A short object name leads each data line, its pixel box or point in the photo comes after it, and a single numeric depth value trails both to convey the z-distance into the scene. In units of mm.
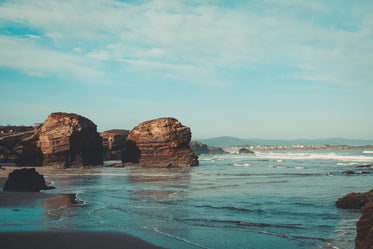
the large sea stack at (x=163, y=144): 47475
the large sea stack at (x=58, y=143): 45594
